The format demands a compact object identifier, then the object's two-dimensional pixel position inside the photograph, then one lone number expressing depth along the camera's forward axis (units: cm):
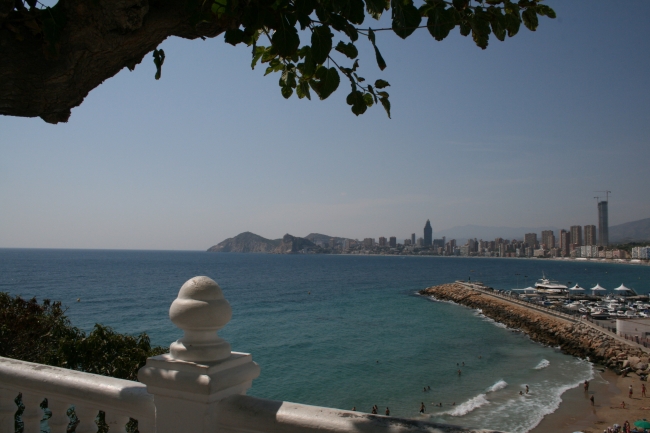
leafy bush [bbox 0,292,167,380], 919
